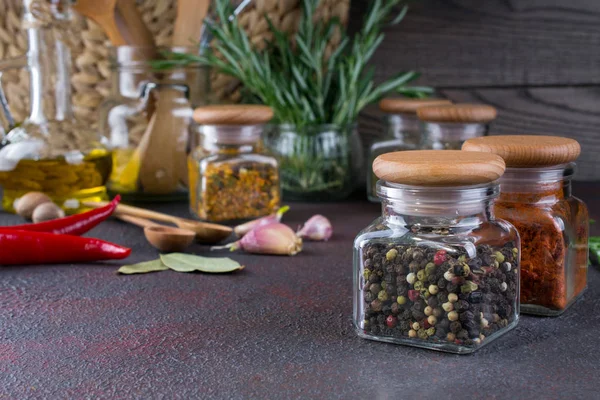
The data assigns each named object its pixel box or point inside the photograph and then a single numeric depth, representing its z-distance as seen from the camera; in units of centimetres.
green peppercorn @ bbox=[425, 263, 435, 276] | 60
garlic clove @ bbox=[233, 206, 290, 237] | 105
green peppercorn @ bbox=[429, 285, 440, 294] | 59
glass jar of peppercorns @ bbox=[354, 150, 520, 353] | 60
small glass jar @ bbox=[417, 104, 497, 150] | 109
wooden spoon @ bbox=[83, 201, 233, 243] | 102
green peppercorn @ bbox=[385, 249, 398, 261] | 62
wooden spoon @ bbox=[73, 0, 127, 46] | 125
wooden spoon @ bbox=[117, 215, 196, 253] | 97
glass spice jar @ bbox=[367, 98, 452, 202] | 126
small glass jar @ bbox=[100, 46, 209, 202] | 130
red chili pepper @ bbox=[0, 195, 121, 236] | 100
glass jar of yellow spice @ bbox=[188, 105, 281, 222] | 110
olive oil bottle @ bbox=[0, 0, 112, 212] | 119
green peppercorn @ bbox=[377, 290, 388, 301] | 62
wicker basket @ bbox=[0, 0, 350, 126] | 143
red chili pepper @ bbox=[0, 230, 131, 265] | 93
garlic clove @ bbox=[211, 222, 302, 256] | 97
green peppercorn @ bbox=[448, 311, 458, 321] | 59
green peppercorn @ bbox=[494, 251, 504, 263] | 63
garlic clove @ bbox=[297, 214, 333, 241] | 105
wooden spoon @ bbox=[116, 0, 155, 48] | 130
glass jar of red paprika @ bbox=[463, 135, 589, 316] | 69
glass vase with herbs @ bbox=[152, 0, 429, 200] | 129
